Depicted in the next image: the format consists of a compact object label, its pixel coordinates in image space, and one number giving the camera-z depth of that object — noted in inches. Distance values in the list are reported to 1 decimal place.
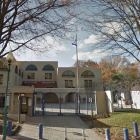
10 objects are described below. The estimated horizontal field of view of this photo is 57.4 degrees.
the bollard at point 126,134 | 259.3
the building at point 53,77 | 1149.4
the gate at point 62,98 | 1129.9
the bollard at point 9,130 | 291.0
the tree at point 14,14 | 258.8
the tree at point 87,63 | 1933.6
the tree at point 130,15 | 307.0
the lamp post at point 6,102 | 201.8
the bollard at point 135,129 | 291.3
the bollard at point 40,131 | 278.0
